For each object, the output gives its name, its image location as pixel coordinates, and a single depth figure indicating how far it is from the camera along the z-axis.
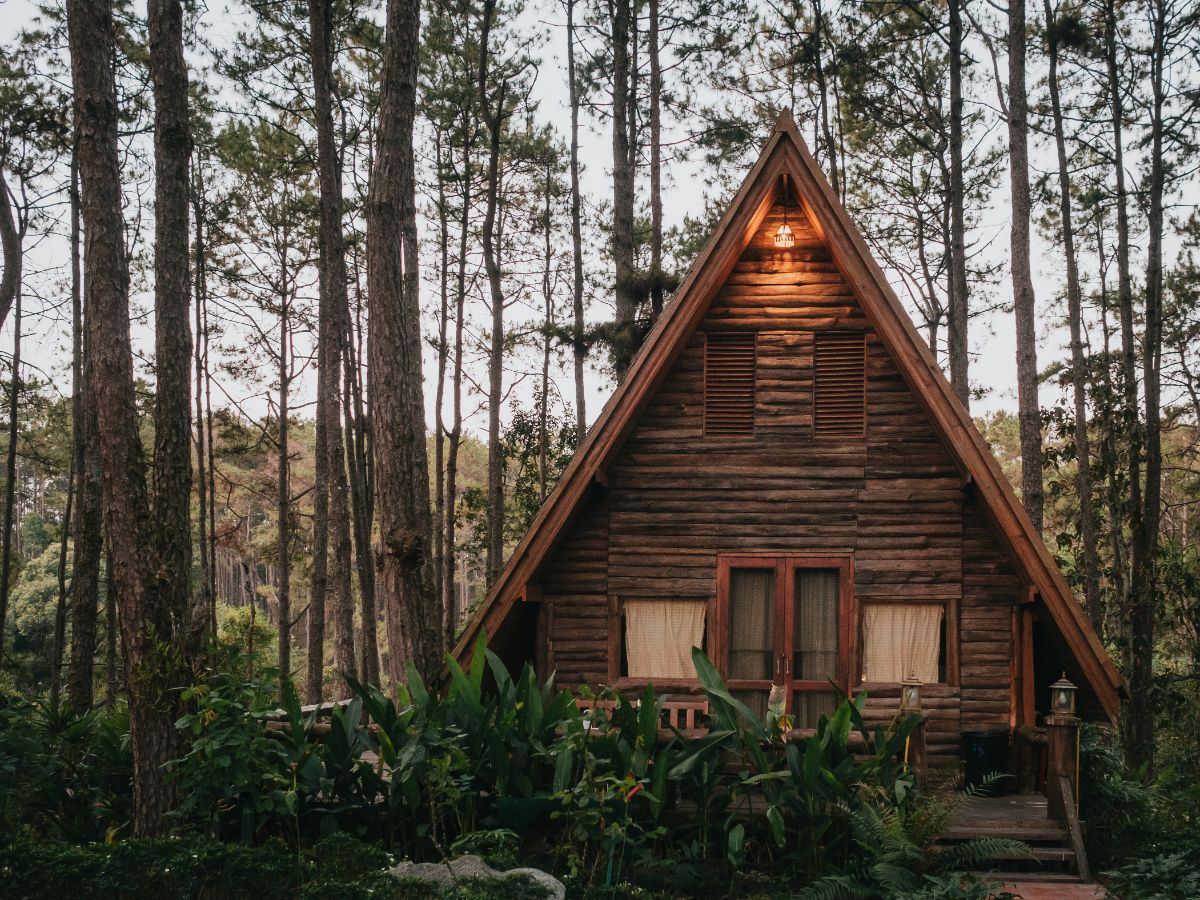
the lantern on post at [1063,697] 8.65
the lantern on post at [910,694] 9.09
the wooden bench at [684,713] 9.03
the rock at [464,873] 6.48
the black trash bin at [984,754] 10.09
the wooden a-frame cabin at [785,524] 10.45
